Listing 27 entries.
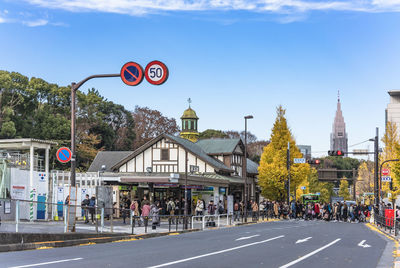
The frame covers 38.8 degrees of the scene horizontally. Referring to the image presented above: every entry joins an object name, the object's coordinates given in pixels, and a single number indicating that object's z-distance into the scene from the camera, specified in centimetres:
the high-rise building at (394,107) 14100
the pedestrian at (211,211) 3453
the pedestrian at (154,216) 2786
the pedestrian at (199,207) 3697
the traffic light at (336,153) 4226
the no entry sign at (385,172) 4822
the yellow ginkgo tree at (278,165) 6209
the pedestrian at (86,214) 2218
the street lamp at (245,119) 4233
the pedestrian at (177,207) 4291
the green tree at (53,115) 6153
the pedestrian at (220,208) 3938
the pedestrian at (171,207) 4045
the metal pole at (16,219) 1759
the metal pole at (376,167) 4128
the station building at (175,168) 4603
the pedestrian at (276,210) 4945
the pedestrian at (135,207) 3359
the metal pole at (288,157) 5409
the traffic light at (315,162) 4850
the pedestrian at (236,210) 4269
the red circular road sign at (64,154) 2025
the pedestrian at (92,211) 2177
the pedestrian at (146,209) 2916
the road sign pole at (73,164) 2015
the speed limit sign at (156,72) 1894
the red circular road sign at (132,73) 1917
